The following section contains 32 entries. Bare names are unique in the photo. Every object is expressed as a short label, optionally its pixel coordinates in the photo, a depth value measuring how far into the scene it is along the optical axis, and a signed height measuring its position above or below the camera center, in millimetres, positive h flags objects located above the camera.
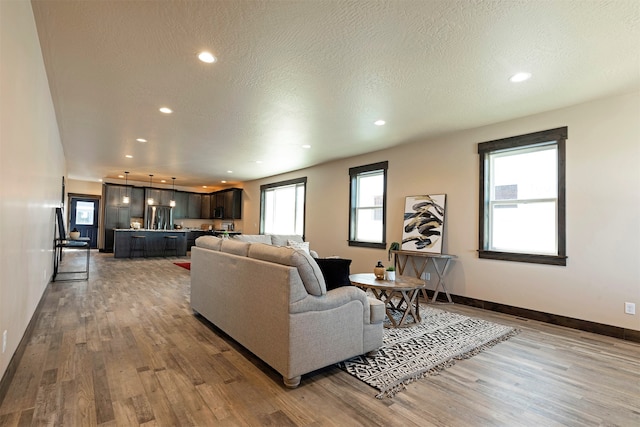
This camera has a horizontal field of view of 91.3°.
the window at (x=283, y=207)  8227 +401
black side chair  5648 -490
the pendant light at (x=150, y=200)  11084 +641
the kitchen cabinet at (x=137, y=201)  10883 +585
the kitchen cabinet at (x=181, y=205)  11836 +504
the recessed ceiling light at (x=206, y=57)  2732 +1444
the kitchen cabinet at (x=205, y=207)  12469 +487
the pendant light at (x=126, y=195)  10625 +769
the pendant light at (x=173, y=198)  10455 +768
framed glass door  11617 +49
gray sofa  2199 -719
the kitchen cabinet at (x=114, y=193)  10422 +801
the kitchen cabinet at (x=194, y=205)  12231 +541
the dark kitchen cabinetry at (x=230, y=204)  10898 +572
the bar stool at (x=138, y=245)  9250 -816
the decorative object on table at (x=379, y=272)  3820 -601
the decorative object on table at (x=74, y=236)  6006 -377
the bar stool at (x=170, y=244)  9859 -819
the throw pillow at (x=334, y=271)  2639 -421
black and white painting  4941 +13
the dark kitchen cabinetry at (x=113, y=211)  10406 +210
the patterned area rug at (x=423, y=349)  2354 -1157
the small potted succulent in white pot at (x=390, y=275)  3787 -630
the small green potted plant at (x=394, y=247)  5301 -403
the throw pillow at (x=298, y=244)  5562 -425
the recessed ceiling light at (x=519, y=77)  3010 +1460
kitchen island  9078 -722
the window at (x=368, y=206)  5961 +341
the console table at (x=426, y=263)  4747 -635
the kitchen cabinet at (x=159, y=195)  11242 +830
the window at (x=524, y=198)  3879 +375
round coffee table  3432 -703
